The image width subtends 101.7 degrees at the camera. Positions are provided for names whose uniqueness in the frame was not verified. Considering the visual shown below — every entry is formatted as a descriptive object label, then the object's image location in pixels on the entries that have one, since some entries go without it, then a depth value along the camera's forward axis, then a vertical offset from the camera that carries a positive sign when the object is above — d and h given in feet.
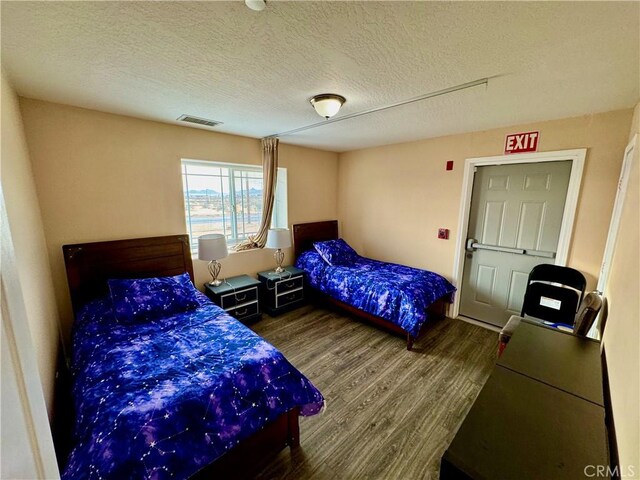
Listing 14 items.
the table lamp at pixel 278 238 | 11.16 -1.65
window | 10.11 +0.00
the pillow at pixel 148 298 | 6.81 -2.73
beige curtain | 11.02 +0.44
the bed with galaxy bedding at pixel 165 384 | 3.73 -3.25
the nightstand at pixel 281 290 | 10.96 -3.90
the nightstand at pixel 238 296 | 9.44 -3.61
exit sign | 8.37 +1.94
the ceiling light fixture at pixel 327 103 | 6.16 +2.28
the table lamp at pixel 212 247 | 9.23 -1.72
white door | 8.55 -1.06
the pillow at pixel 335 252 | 12.06 -2.48
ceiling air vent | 8.03 +2.49
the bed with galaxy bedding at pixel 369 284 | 8.92 -3.18
